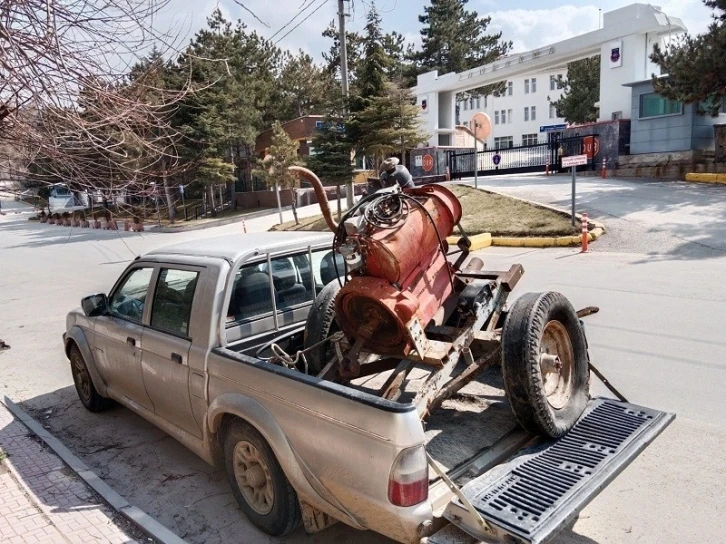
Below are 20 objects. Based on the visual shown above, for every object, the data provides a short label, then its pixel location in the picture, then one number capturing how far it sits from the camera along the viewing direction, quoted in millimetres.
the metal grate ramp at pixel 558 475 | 2508
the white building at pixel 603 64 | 23750
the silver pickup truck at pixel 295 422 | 2609
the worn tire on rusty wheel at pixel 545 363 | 3150
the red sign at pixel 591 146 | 23984
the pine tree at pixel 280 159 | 25562
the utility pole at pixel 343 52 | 23422
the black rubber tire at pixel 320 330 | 3983
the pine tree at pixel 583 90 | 42438
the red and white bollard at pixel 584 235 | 12562
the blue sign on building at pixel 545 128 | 40431
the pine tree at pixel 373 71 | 23469
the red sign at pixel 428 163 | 30391
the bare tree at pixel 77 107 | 3475
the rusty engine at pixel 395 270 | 3369
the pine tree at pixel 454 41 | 50094
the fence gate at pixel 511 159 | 27156
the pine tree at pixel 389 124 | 23141
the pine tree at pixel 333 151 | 23859
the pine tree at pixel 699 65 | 17812
